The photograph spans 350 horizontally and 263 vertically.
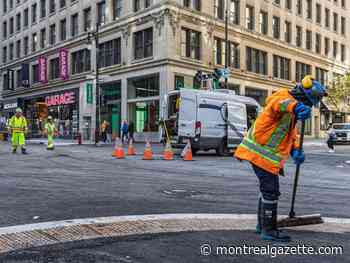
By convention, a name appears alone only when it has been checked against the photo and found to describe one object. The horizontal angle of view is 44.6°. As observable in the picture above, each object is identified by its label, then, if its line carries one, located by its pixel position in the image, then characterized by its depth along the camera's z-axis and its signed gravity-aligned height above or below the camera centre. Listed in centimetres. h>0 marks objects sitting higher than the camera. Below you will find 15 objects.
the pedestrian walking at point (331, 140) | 2311 -43
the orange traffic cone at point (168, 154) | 1622 -85
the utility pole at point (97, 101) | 2889 +208
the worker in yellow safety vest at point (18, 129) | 1792 +8
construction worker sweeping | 444 -14
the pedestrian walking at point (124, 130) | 3091 +12
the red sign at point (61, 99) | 4166 +331
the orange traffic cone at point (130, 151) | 1860 -85
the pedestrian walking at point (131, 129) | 3224 +20
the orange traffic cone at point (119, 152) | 1692 -81
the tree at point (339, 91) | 4772 +467
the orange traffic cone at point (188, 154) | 1598 -83
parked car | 3562 -16
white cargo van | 1797 +59
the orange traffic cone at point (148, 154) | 1620 -85
